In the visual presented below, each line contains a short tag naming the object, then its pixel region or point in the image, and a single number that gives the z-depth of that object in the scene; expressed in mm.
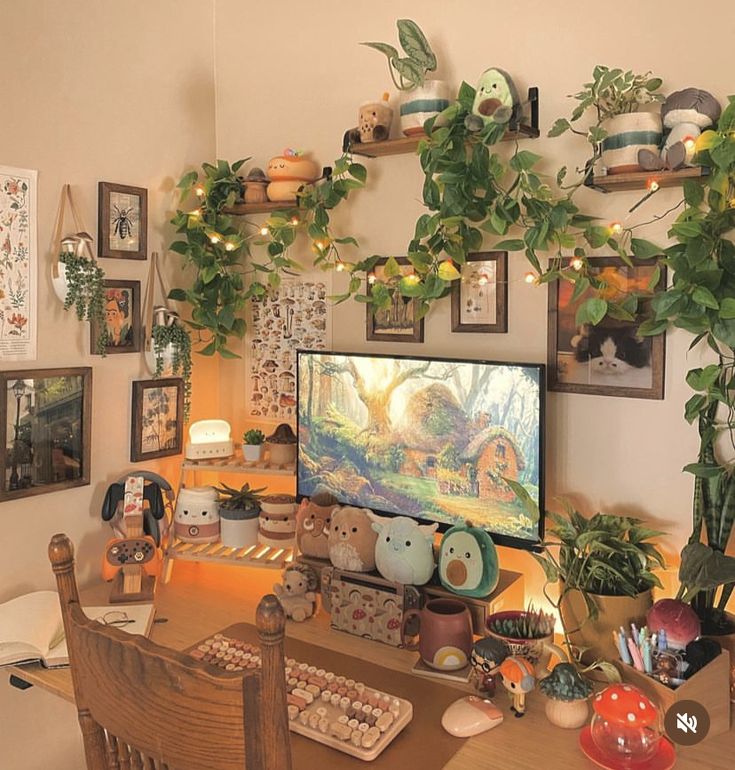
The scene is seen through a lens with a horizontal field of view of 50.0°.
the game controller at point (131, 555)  2225
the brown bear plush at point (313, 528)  2170
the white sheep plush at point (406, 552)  1945
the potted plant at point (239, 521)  2383
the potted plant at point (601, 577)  1744
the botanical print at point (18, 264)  2113
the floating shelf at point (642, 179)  1703
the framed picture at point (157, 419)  2484
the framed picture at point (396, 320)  2273
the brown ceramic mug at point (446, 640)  1805
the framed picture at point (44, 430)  2150
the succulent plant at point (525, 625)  1781
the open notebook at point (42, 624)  1872
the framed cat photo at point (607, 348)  1899
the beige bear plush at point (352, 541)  2039
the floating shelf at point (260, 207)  2410
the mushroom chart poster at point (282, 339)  2506
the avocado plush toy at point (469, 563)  1896
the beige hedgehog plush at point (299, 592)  2107
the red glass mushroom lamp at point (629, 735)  1438
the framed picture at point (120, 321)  2363
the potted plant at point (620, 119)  1763
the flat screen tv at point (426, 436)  1971
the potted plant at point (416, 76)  2045
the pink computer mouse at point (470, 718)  1564
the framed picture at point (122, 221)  2350
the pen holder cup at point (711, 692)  1524
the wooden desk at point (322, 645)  1477
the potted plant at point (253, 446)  2482
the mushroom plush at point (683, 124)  1692
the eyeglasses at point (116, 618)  2043
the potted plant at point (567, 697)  1579
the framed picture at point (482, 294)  2109
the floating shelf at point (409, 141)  1988
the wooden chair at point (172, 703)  1134
